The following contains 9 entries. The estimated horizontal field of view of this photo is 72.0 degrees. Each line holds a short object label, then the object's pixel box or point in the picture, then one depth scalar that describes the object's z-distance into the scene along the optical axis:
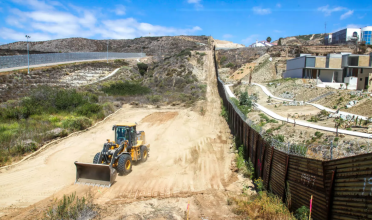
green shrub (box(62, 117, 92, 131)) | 21.31
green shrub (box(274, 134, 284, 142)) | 12.96
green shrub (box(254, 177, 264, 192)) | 10.30
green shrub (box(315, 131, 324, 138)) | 14.08
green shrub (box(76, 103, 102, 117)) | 25.93
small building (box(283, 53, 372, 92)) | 44.59
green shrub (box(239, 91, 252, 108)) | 26.87
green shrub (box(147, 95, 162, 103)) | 36.91
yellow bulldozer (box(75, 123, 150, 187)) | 11.49
